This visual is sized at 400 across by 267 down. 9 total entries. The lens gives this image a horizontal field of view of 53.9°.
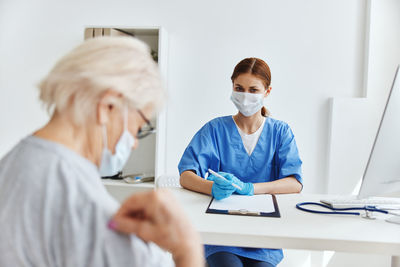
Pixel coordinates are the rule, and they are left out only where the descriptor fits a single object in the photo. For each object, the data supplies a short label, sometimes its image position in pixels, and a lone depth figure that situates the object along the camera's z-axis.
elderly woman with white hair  0.61
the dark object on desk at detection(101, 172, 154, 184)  2.69
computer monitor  1.15
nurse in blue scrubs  1.77
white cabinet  2.65
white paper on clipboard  1.37
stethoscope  1.33
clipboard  1.30
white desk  1.10
